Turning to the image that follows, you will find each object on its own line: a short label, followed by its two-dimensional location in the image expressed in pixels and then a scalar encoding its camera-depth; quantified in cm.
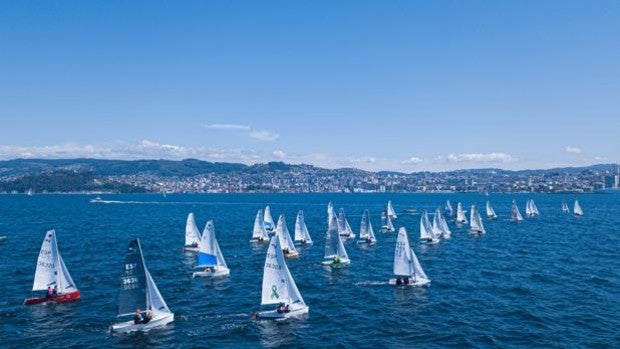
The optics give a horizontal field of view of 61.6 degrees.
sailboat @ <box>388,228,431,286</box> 5822
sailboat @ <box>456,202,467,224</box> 14526
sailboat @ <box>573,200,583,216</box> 16900
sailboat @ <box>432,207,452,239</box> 10806
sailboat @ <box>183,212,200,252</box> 8784
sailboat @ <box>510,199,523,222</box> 15162
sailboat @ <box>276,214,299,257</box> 7888
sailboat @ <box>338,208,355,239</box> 10688
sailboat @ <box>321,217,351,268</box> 7150
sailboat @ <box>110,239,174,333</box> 4125
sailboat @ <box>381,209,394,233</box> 12275
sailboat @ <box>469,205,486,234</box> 11450
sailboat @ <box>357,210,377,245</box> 9769
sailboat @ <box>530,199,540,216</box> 17200
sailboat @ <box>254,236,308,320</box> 4625
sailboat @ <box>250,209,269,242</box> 9856
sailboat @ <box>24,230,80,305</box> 5053
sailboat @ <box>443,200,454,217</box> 16721
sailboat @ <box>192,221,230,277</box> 6481
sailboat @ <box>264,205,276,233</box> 11306
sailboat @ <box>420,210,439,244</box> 10075
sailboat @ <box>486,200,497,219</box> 16438
